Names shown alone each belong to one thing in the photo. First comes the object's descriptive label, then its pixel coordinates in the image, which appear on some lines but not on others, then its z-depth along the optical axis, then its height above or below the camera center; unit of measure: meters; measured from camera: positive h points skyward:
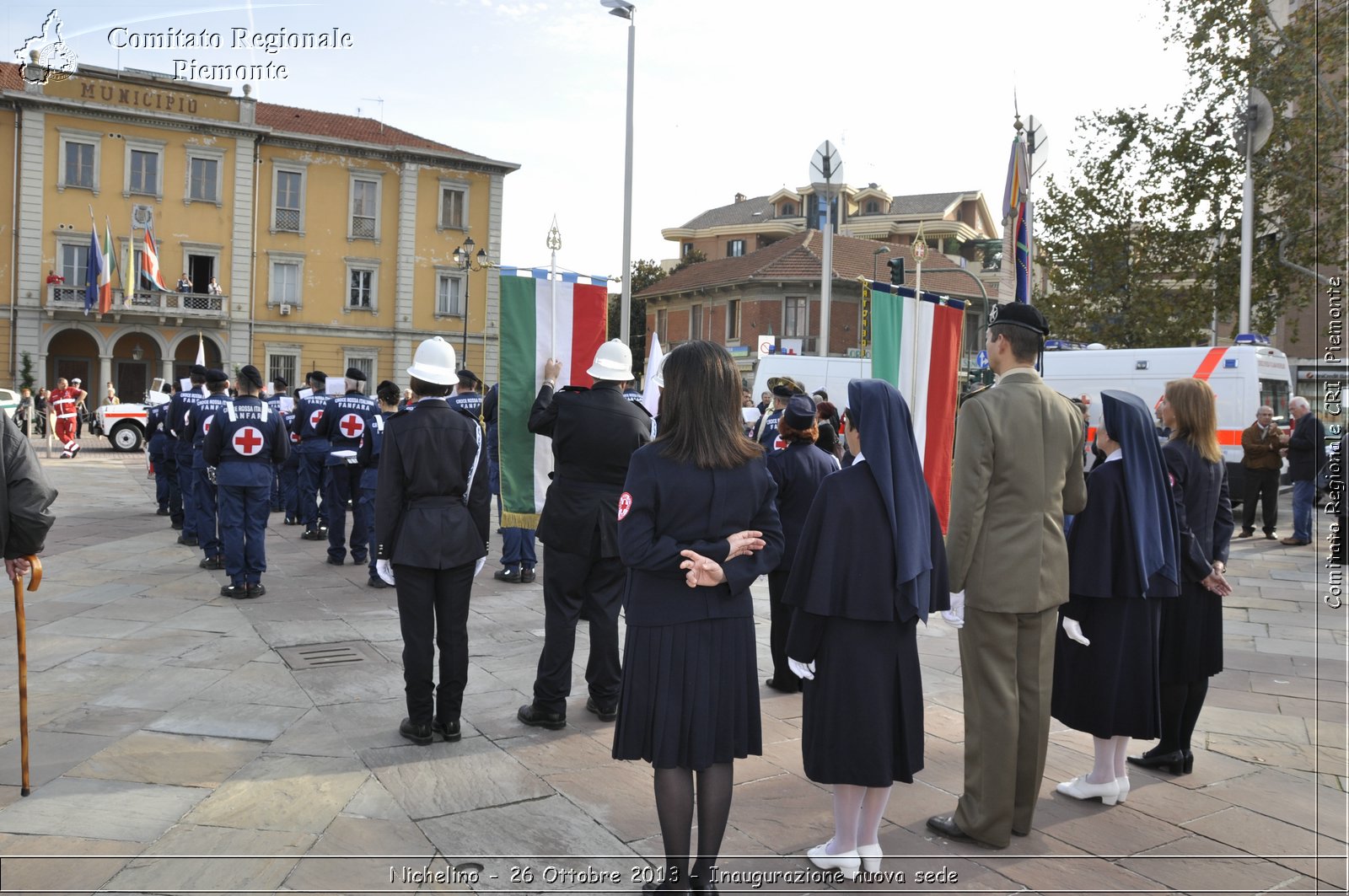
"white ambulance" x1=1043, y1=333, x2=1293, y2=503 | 16.70 +0.86
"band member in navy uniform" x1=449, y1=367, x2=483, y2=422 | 9.51 +0.06
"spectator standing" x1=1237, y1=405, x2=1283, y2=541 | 14.11 -0.57
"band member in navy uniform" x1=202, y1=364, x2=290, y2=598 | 8.54 -0.73
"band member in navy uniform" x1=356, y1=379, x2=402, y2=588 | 9.94 -0.56
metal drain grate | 6.49 -1.68
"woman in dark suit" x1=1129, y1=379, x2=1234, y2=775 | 4.88 -0.78
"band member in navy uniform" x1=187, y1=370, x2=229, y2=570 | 9.97 -0.86
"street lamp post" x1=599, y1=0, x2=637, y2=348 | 14.50 +3.69
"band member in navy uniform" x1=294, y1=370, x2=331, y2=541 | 11.33 -0.63
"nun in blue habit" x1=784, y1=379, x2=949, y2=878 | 3.54 -0.67
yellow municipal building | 34.50 +6.11
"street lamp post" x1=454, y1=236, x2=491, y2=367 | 28.46 +4.42
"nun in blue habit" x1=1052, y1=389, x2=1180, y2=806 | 4.32 -0.72
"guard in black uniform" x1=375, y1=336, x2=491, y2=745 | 4.99 -0.69
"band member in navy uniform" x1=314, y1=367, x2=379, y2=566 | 10.34 -0.72
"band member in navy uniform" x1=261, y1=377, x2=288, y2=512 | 13.09 -1.01
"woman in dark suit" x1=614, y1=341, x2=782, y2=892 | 3.36 -0.64
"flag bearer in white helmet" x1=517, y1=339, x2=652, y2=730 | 5.30 -0.59
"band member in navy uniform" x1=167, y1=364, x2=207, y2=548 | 10.93 -0.57
